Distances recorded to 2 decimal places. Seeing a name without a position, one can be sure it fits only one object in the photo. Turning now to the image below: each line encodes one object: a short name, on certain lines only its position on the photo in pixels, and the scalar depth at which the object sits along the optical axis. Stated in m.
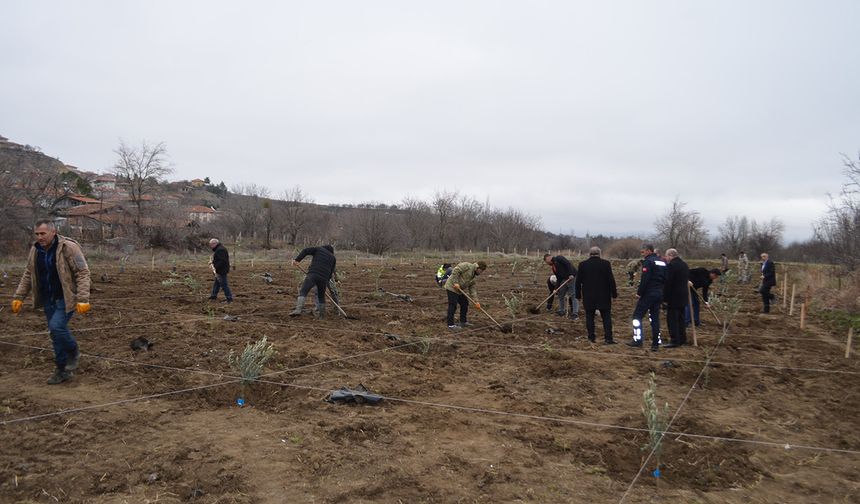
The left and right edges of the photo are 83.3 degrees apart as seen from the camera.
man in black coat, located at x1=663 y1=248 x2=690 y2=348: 8.38
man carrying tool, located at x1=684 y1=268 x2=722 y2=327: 10.99
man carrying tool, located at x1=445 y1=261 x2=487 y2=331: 9.38
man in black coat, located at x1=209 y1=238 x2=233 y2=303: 11.30
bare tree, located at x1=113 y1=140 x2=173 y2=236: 42.09
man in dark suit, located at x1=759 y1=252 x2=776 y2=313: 12.73
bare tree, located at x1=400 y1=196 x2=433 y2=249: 61.25
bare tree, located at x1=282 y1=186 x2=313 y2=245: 56.06
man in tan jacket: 5.33
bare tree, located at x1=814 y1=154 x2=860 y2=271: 19.41
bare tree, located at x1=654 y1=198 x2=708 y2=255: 60.53
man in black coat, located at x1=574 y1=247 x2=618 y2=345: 8.26
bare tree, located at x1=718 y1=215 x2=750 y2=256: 71.31
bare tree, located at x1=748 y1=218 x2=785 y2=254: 64.00
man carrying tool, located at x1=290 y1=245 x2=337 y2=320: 9.54
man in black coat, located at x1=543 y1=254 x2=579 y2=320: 10.83
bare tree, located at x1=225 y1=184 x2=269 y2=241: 57.34
